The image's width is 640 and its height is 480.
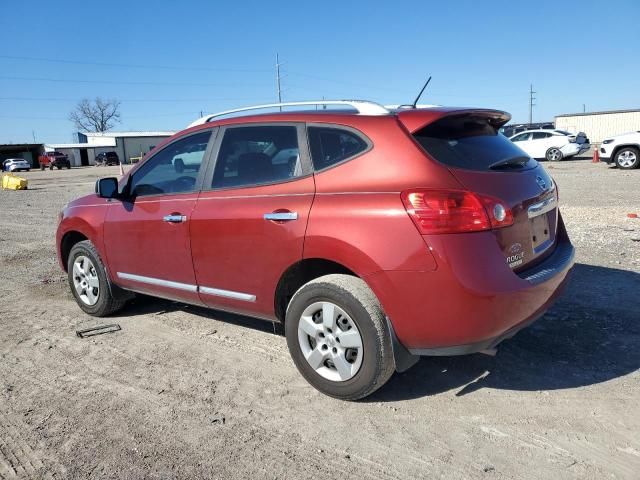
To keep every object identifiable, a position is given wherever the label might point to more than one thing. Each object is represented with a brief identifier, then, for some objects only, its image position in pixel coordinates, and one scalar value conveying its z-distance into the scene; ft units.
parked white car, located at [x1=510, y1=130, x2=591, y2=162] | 79.25
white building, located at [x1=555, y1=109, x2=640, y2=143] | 153.99
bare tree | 381.60
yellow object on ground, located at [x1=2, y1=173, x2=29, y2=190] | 86.12
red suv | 9.21
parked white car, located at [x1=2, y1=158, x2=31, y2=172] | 186.60
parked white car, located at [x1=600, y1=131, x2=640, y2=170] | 58.75
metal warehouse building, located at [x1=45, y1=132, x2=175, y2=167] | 255.09
